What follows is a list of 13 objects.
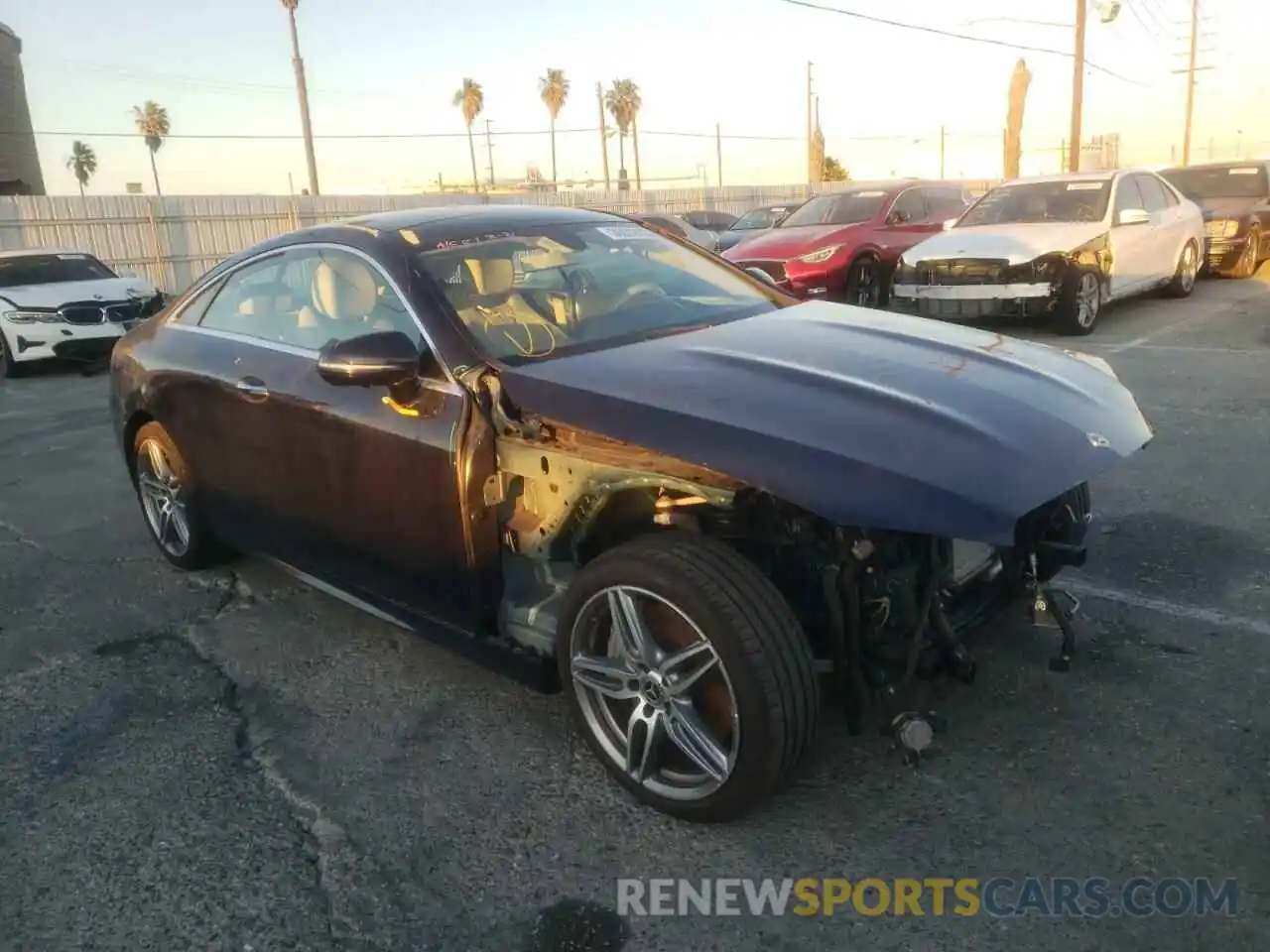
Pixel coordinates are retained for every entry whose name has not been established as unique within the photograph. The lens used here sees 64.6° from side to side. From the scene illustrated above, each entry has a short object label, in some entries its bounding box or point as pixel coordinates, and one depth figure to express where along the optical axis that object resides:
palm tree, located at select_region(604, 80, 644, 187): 74.56
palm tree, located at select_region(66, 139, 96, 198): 91.88
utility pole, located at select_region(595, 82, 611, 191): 54.36
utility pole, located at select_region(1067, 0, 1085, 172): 25.16
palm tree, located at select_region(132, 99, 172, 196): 79.56
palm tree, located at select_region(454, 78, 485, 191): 74.88
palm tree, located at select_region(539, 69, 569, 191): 74.56
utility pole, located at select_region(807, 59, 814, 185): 42.31
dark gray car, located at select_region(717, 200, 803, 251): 14.98
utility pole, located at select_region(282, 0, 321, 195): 24.58
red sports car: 11.55
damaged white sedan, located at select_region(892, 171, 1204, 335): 9.57
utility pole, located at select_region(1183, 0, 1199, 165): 45.49
